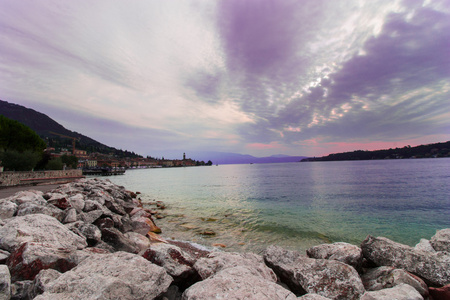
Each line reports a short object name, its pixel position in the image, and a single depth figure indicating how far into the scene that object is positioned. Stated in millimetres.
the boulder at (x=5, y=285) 2990
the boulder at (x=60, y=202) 8258
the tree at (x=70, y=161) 89075
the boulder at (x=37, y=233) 4468
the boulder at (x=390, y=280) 4234
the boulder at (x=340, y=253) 5285
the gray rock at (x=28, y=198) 7707
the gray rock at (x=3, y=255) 3965
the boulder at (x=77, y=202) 8676
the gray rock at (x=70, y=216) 7027
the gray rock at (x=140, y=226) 9320
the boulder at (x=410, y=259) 4793
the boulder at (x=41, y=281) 3106
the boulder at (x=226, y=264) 4301
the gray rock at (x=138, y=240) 6865
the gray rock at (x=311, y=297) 3185
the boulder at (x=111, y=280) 2926
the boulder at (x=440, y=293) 4181
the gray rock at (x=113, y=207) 11539
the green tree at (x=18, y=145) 35812
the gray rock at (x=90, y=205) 8878
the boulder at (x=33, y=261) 3693
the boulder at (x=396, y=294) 3494
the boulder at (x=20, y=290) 3252
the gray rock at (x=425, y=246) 6625
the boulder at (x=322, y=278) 4070
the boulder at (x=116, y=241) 6160
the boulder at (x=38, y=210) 6698
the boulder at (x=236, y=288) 3047
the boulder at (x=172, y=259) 4234
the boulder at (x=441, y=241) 6604
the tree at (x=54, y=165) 55966
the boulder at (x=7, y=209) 6479
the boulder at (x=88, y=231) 5895
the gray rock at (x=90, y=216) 7547
